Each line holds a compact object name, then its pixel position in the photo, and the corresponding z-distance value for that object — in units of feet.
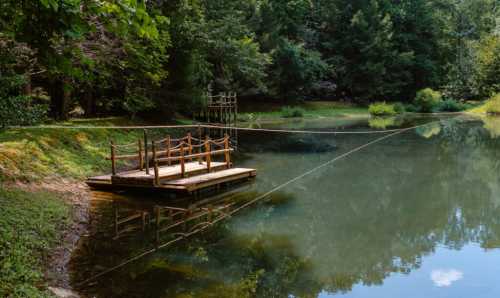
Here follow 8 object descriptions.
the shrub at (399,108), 127.75
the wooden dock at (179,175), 34.63
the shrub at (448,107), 131.75
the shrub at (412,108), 131.75
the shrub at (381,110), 122.52
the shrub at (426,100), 128.16
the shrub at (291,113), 116.98
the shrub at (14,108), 30.07
